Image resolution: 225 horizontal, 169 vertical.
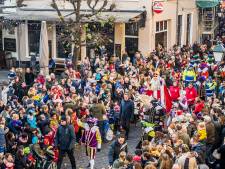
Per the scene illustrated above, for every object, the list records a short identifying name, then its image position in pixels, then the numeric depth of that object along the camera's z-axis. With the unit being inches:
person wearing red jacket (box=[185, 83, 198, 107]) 677.0
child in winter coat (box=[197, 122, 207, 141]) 484.1
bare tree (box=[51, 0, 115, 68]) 865.5
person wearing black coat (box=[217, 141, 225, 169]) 448.5
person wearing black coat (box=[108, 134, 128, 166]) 470.0
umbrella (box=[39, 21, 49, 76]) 831.8
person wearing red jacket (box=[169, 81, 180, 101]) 685.9
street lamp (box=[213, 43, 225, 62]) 657.6
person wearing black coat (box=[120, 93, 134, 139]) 613.0
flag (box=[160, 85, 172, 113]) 668.1
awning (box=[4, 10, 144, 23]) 987.8
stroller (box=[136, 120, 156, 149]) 531.7
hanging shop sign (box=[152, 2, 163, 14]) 1012.5
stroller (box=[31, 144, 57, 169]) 495.2
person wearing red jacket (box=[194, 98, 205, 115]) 614.3
